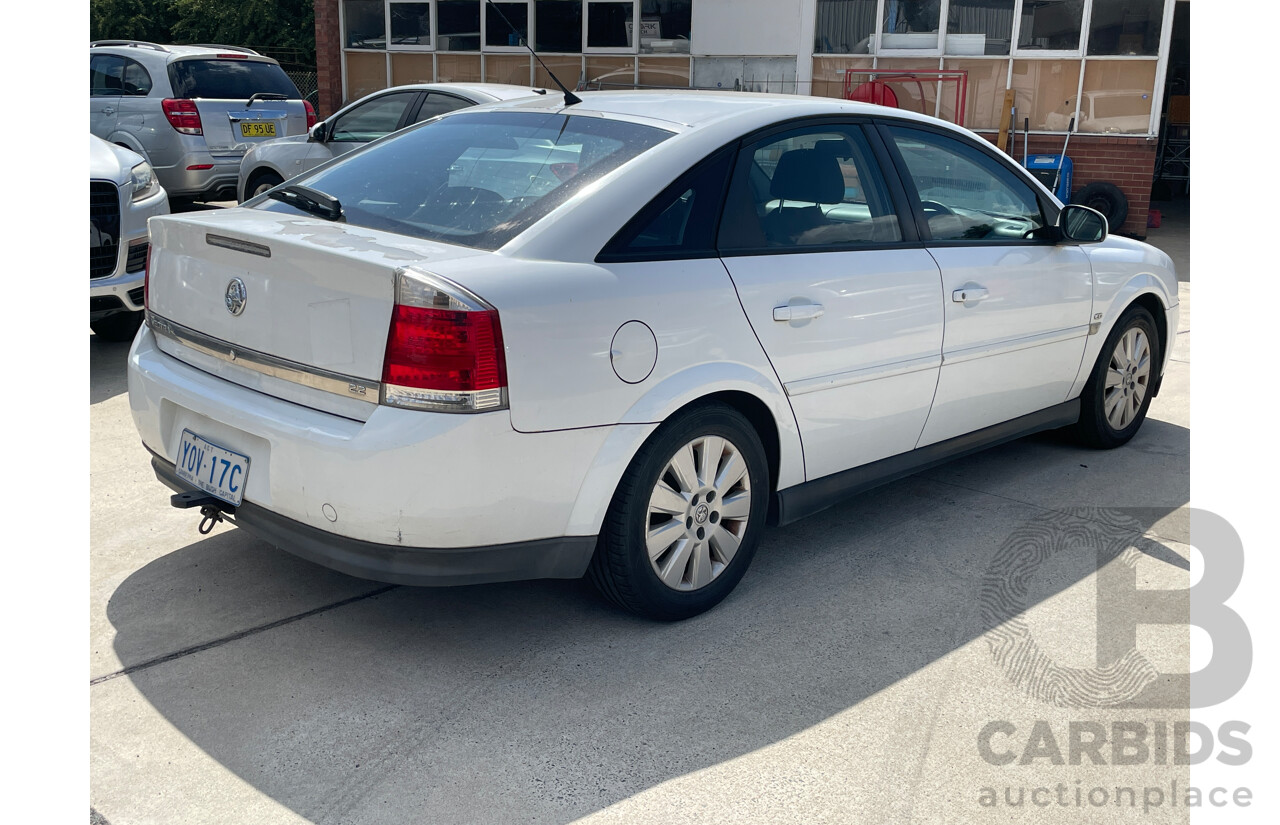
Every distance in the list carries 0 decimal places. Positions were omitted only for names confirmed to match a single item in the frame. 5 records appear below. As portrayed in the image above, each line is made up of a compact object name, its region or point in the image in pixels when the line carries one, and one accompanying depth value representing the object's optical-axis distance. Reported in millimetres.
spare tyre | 14148
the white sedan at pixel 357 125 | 9016
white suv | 6223
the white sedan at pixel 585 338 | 2934
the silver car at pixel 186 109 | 11406
